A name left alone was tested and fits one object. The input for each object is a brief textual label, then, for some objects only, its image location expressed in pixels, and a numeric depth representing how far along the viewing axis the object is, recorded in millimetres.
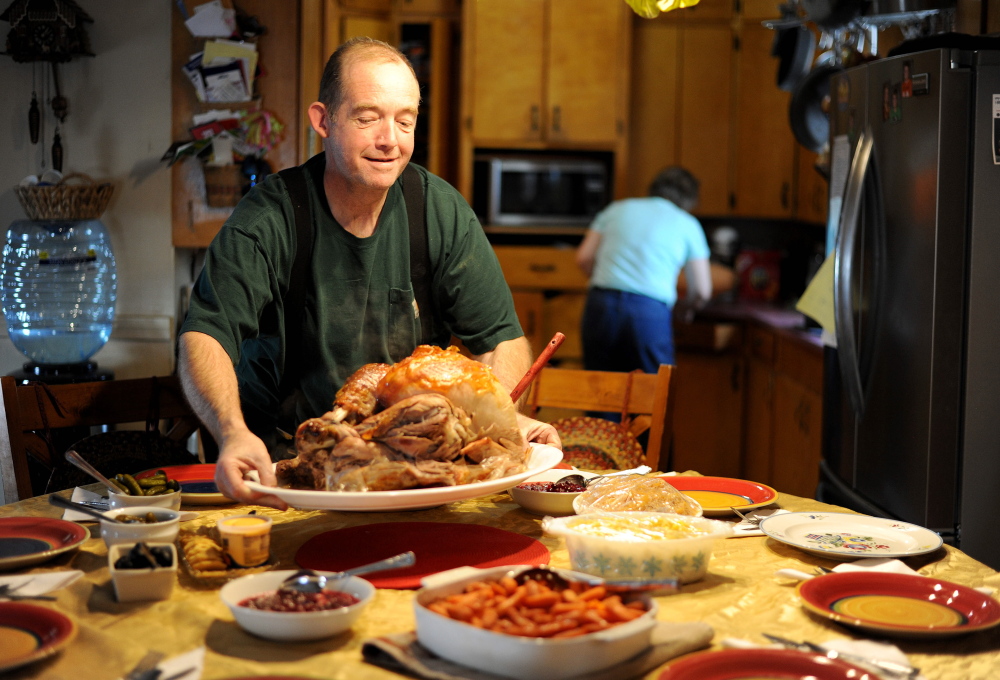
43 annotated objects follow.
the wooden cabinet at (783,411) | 3934
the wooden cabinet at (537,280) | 4973
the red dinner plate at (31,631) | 1077
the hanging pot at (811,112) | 3549
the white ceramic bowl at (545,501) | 1669
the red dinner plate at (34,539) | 1388
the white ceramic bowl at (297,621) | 1112
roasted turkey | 1382
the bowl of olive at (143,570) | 1247
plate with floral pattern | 1466
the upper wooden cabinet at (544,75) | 4930
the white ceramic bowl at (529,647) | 990
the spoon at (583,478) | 1760
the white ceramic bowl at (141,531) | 1342
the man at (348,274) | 1859
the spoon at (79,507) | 1336
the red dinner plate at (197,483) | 1718
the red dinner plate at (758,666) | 1027
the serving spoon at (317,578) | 1204
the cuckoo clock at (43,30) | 3281
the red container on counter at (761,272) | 5484
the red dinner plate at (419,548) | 1407
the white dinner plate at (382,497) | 1279
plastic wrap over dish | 1514
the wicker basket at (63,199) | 3250
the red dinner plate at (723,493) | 1722
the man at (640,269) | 4223
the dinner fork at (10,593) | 1261
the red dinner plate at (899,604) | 1160
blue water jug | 3322
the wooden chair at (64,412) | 2121
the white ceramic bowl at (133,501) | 1513
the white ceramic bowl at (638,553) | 1283
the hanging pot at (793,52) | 4039
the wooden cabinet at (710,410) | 5016
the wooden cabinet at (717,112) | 5230
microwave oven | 5008
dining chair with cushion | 2426
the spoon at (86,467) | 1597
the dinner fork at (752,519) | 1642
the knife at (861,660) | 1056
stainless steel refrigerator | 2434
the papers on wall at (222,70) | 3438
